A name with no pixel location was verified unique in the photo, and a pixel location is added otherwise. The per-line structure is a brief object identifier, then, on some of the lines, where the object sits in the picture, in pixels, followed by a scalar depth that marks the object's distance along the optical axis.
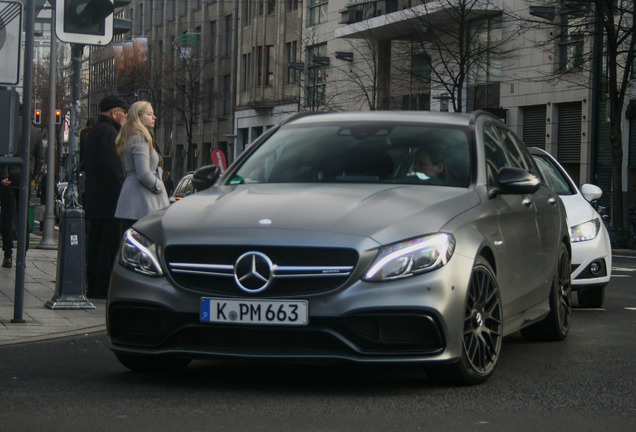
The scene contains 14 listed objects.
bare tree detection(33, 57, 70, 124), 78.12
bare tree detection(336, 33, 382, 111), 47.38
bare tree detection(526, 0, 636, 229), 29.36
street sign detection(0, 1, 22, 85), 9.29
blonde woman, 11.33
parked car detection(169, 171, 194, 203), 24.66
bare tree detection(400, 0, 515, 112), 38.00
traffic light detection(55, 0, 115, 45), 11.02
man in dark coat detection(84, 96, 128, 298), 11.91
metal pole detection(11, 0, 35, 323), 9.34
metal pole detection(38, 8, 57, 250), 21.58
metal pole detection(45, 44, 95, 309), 10.80
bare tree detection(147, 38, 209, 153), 64.31
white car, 11.63
